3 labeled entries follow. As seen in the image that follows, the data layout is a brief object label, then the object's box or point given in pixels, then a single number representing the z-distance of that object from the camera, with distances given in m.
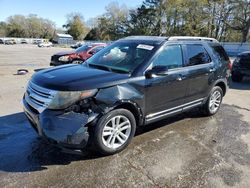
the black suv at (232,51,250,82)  7.56
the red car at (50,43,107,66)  9.12
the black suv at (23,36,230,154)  2.53
